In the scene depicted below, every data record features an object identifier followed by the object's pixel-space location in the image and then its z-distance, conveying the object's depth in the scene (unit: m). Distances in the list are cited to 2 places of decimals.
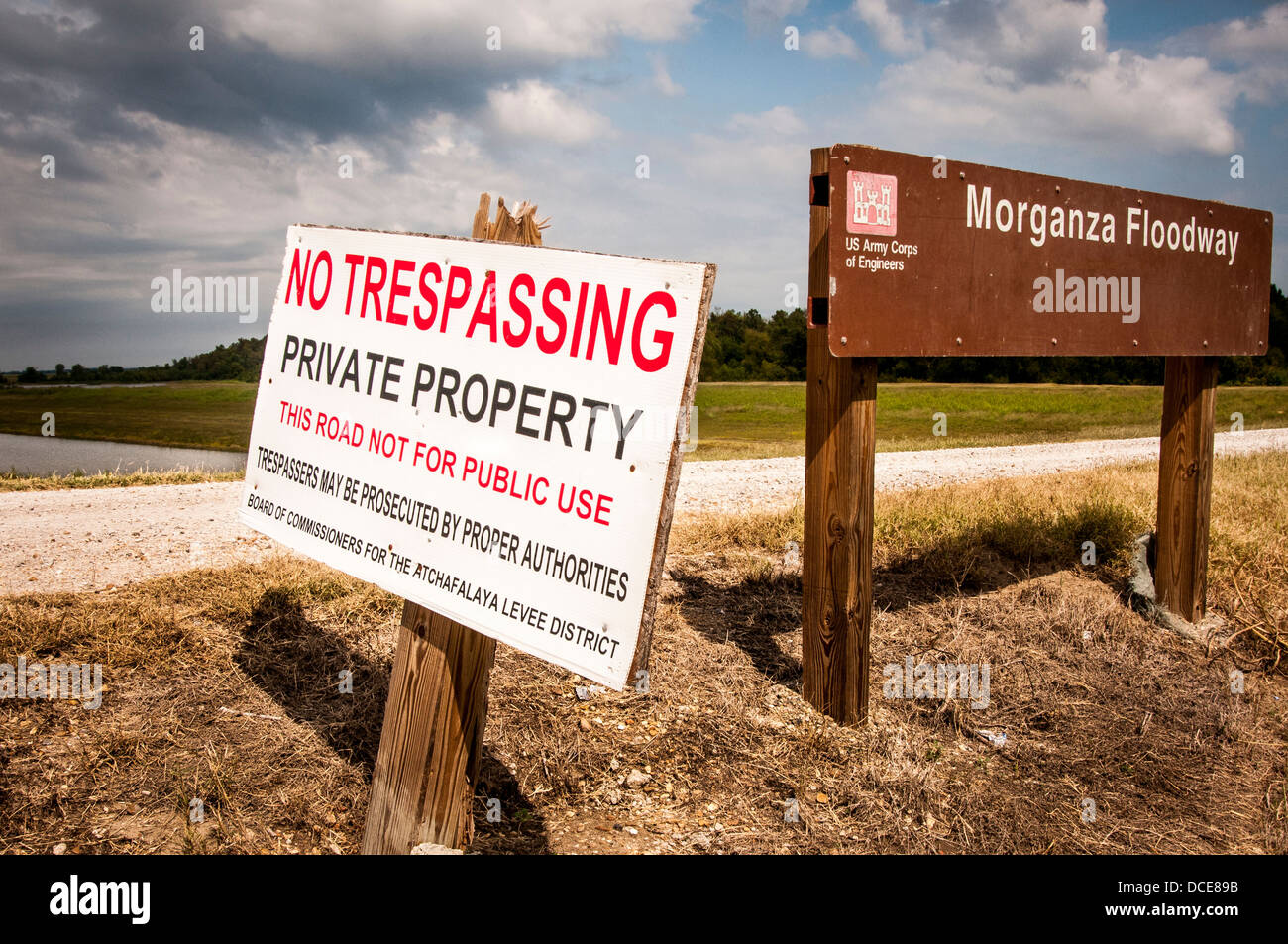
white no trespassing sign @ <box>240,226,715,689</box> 2.33
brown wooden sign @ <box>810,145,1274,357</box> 4.01
